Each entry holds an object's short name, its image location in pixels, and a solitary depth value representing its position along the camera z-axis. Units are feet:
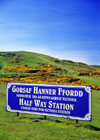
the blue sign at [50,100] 46.96
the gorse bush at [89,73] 246.47
